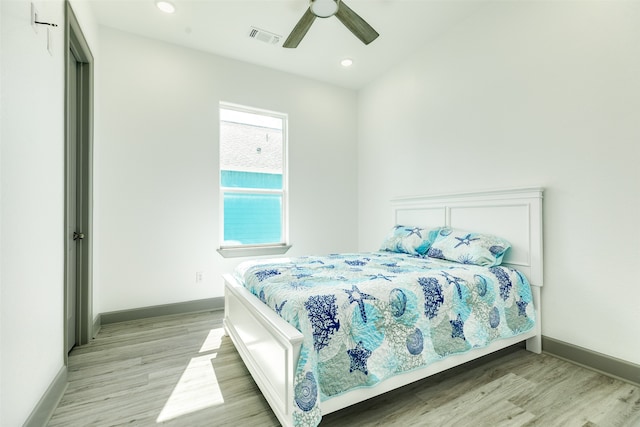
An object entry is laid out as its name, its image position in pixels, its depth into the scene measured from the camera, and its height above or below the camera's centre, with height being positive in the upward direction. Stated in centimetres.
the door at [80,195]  231 +15
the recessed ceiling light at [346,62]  355 +183
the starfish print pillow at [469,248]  230 -29
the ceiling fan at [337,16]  215 +149
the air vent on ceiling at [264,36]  298 +183
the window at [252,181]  354 +40
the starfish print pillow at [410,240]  282 -27
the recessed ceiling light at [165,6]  258 +184
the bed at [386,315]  135 -55
